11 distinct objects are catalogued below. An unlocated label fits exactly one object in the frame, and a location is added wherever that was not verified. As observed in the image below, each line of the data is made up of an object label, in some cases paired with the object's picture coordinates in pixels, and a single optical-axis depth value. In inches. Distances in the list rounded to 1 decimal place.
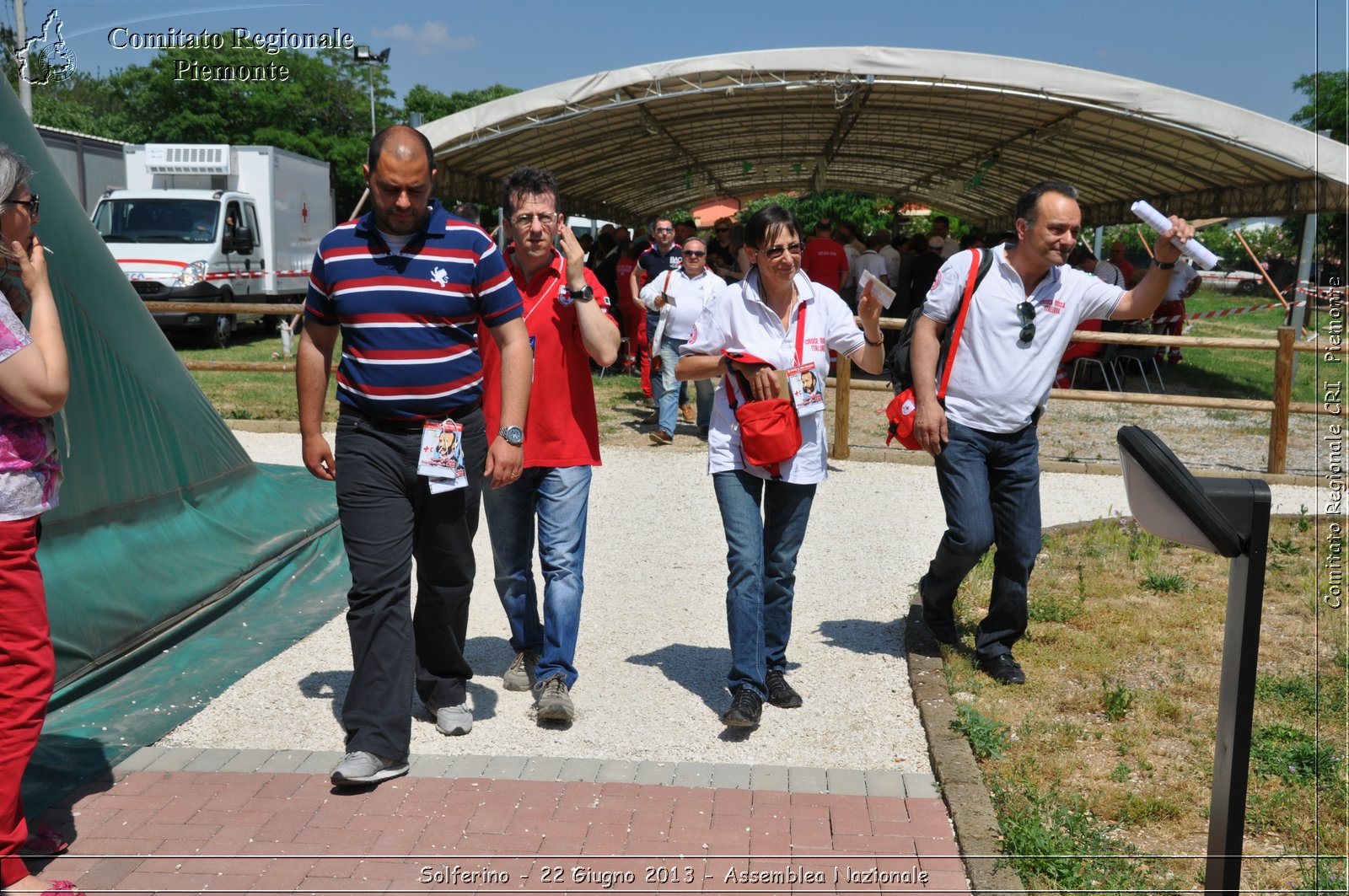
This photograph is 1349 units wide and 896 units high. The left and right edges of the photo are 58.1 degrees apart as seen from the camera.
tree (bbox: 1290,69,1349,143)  1482.5
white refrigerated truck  736.3
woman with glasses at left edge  122.0
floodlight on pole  718.5
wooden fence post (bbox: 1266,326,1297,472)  378.3
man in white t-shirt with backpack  189.0
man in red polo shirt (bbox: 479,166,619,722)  176.1
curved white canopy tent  541.0
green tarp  197.9
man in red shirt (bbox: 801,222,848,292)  613.3
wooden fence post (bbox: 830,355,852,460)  399.5
